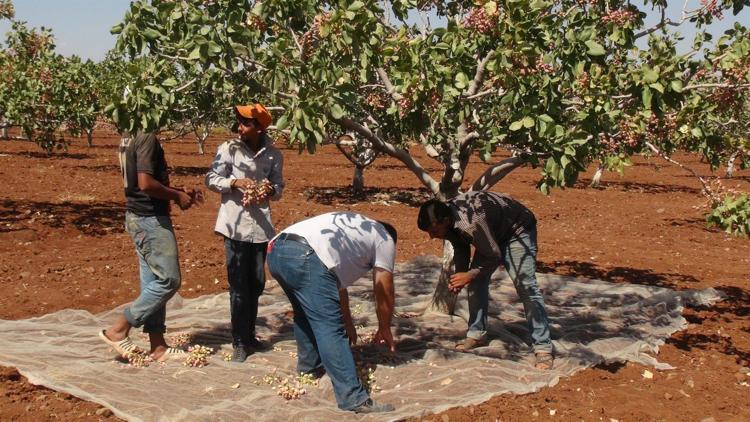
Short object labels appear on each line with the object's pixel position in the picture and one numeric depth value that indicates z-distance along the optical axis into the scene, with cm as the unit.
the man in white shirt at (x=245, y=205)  553
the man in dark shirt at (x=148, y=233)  536
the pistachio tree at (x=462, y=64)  479
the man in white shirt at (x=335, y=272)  477
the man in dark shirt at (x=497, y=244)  564
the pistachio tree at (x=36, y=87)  1370
